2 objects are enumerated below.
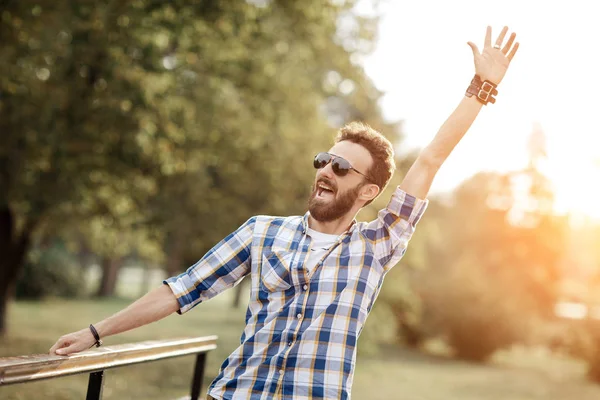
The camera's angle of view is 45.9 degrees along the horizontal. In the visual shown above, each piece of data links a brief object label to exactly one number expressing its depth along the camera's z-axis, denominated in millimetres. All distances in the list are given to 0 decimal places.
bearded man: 2371
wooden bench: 1954
